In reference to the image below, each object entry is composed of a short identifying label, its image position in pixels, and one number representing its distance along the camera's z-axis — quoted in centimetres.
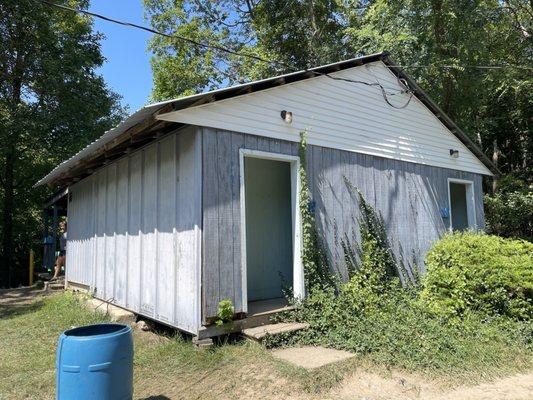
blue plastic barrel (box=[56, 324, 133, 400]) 349
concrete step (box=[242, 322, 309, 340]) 575
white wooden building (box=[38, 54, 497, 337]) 588
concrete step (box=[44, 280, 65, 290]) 1251
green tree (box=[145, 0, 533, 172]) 1237
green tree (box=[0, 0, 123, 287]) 1638
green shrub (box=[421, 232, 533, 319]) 674
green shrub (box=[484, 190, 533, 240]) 1541
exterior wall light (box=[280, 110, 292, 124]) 699
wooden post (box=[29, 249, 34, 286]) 1505
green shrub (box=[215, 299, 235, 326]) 564
